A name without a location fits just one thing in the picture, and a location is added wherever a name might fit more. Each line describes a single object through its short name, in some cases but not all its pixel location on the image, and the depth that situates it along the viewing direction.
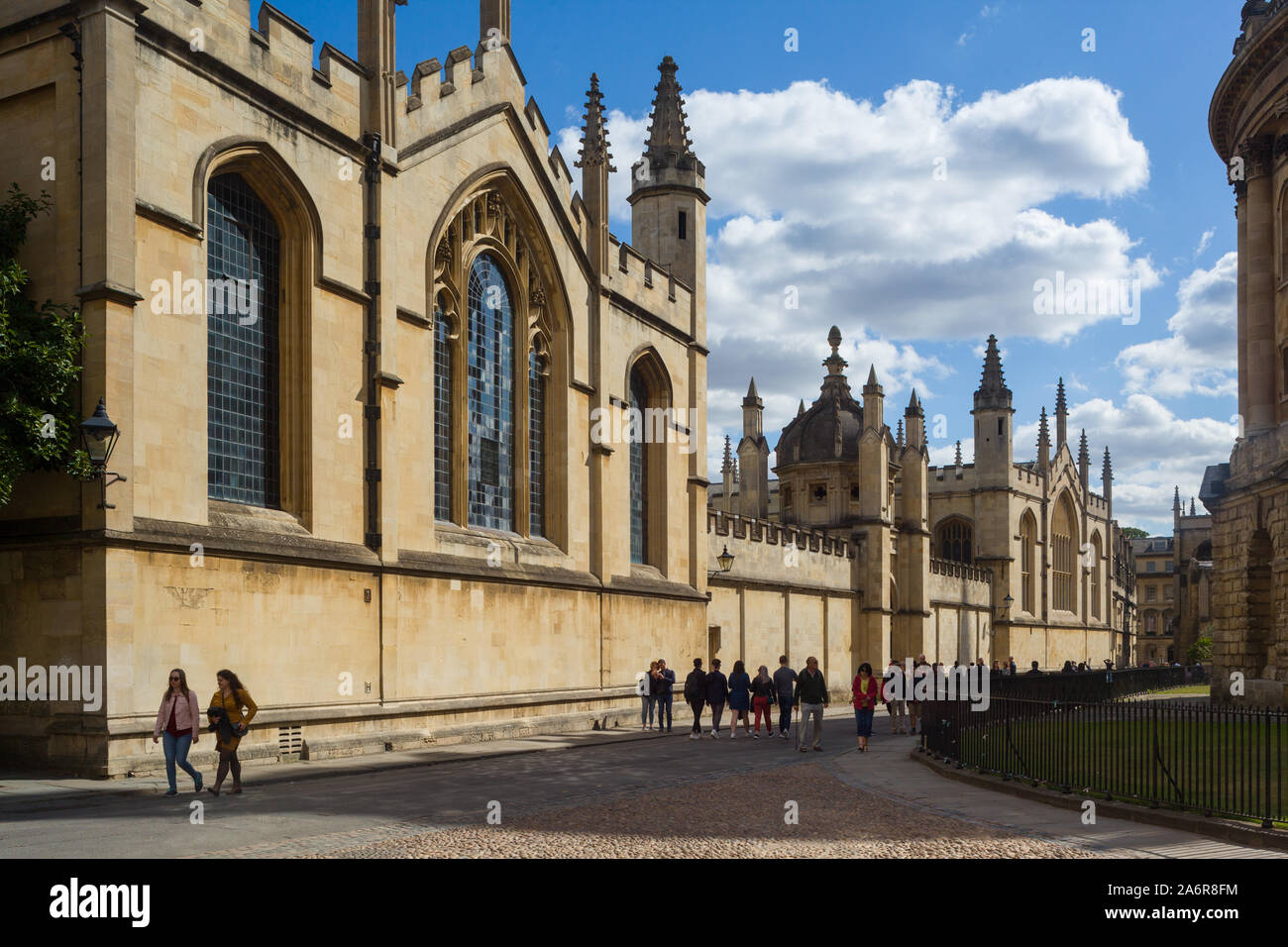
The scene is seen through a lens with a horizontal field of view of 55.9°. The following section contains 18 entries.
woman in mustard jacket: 12.67
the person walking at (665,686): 23.80
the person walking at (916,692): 24.72
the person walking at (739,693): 23.12
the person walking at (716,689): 23.72
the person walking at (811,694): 19.92
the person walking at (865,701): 19.70
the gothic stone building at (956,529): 43.50
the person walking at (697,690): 23.05
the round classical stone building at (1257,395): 27.05
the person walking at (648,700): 23.89
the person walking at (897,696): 25.06
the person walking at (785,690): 22.81
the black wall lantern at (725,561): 29.06
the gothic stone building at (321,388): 14.75
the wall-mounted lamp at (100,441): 13.44
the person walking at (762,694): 23.19
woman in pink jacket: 12.42
